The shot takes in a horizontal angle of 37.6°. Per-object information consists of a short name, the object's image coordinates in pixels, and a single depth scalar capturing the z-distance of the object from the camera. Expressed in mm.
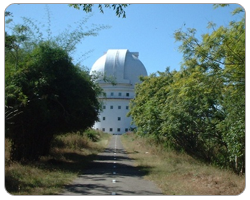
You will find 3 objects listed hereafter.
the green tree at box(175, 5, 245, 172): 10047
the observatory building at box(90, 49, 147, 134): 74375
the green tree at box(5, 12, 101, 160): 16375
